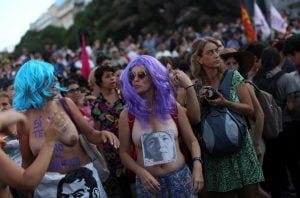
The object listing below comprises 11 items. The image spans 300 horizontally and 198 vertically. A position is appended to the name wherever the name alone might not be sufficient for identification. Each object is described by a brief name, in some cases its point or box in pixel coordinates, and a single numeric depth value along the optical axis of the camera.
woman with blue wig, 3.25
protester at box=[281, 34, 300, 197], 5.00
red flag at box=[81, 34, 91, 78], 10.34
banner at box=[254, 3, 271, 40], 12.79
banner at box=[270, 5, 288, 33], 12.35
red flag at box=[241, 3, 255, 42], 12.27
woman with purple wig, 3.43
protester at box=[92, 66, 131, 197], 4.80
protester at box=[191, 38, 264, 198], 3.89
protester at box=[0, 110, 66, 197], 2.51
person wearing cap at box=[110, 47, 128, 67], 12.04
